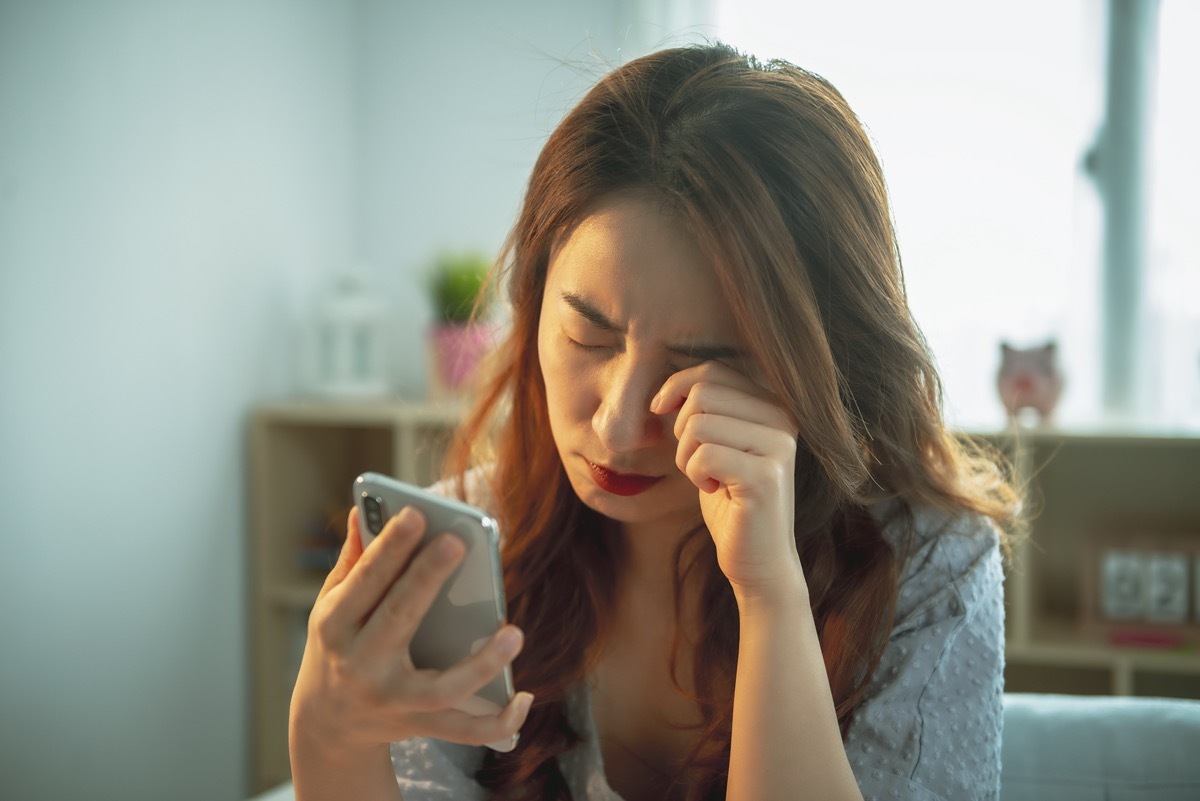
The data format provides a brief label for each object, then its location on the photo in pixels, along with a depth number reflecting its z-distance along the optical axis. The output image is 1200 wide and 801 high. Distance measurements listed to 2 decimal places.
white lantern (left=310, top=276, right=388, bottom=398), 2.71
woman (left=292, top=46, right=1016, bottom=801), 0.90
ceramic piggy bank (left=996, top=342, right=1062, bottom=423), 2.31
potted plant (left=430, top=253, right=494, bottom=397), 2.57
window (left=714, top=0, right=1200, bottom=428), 2.46
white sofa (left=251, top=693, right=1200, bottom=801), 1.14
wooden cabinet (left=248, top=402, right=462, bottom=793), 2.54
